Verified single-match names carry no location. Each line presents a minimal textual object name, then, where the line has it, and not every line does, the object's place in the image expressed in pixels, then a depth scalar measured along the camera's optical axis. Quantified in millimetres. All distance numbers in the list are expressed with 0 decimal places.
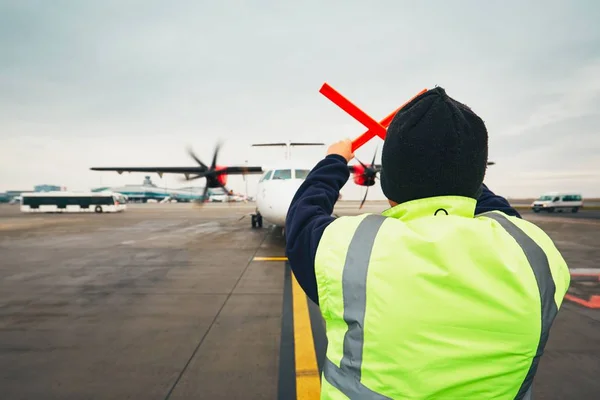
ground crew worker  855
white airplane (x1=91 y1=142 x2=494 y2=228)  8977
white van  31344
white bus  32562
